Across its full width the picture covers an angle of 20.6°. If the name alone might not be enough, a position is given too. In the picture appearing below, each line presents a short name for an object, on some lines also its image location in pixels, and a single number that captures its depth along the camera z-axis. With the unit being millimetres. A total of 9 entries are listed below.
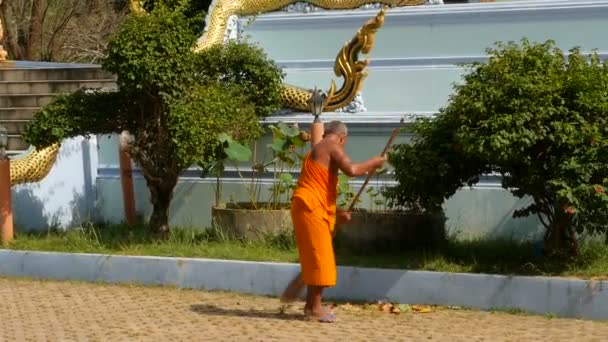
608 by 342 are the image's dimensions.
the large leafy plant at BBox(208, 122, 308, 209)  15245
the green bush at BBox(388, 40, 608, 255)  12011
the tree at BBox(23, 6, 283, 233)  14935
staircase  21158
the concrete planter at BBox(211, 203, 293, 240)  15309
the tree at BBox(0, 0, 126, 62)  35645
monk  11799
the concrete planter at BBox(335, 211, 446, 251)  14113
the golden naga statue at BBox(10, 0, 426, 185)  17013
